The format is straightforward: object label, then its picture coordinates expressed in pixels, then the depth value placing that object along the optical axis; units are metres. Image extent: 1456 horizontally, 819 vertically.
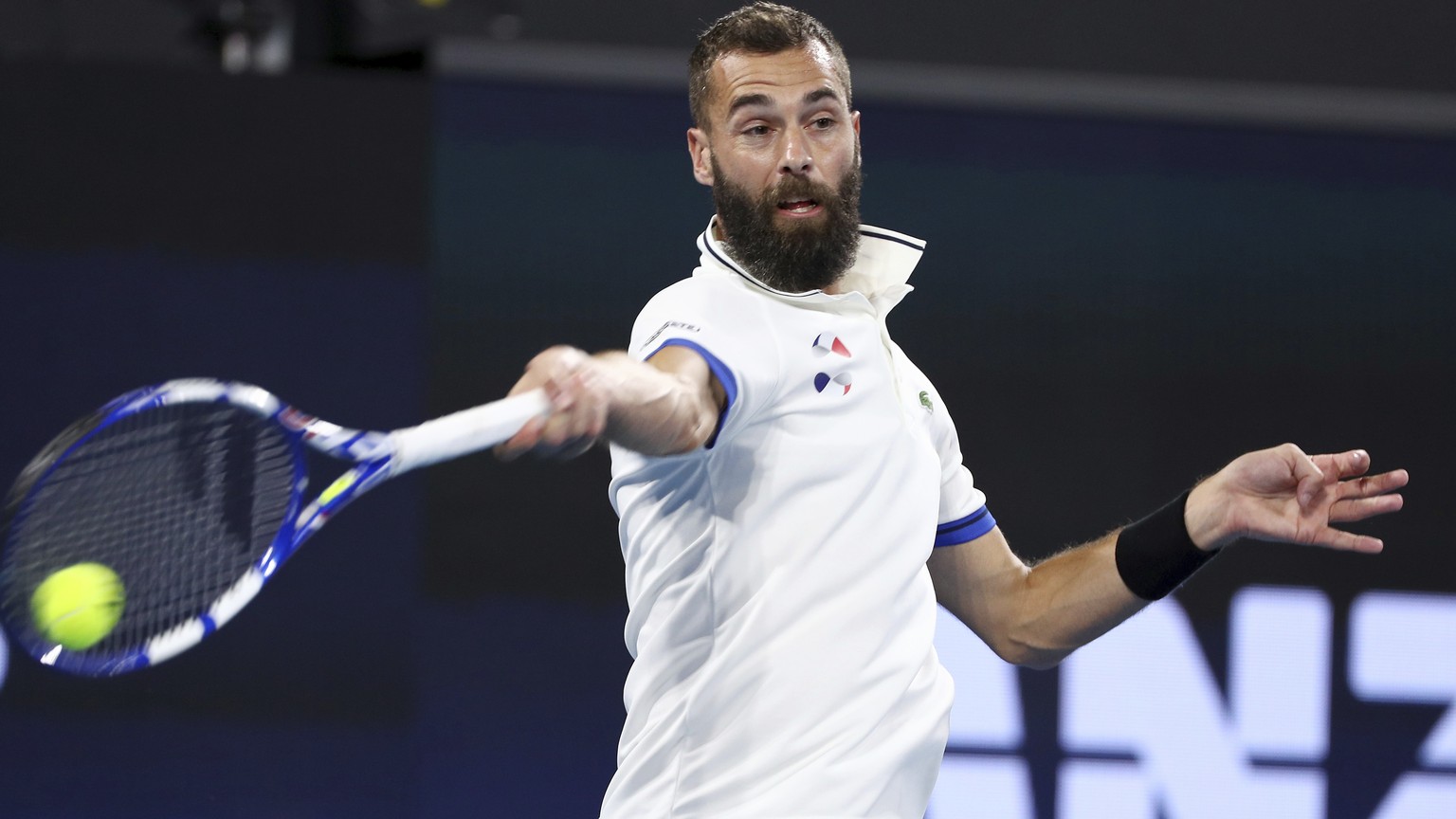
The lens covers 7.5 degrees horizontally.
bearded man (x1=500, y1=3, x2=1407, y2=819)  10.18
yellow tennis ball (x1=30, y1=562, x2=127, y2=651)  10.02
